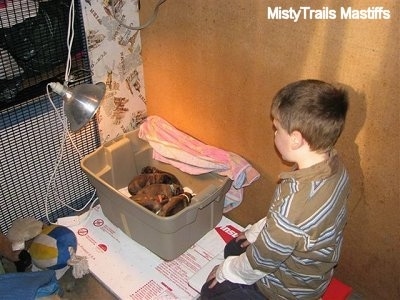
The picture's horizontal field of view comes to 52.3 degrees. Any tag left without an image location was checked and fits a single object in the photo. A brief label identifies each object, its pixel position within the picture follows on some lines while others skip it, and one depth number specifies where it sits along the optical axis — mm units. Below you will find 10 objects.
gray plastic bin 1387
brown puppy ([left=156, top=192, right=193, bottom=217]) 1408
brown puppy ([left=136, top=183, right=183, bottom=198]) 1519
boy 969
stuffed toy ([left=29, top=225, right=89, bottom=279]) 1413
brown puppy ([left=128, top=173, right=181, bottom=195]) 1607
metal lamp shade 1177
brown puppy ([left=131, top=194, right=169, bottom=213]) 1443
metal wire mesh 1371
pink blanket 1487
